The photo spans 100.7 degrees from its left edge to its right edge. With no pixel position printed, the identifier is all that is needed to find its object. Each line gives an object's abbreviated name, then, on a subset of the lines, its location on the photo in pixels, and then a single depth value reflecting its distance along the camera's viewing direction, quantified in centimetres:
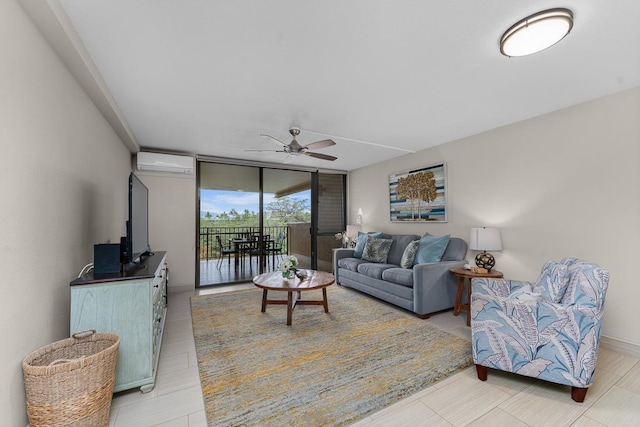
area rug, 173
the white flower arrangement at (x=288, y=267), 341
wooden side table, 312
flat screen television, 220
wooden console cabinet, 177
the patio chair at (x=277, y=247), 559
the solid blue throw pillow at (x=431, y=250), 372
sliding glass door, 511
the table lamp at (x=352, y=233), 568
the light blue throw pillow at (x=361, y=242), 497
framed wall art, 423
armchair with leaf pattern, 173
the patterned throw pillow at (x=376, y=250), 450
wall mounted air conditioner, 422
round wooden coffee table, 307
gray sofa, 327
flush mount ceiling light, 155
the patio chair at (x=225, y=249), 536
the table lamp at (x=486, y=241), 319
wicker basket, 133
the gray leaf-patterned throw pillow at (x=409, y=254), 389
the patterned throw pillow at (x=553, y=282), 197
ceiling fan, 317
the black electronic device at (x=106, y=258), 200
